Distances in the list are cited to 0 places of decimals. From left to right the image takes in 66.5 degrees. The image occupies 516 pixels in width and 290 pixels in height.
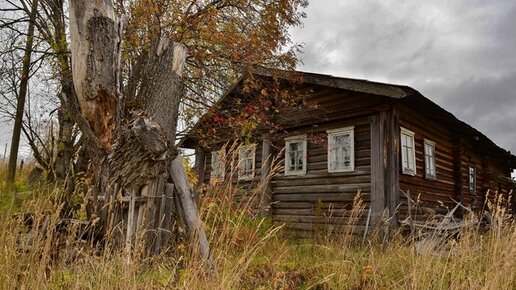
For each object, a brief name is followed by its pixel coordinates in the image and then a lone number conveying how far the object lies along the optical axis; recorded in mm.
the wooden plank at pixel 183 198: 4091
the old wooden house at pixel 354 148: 9180
